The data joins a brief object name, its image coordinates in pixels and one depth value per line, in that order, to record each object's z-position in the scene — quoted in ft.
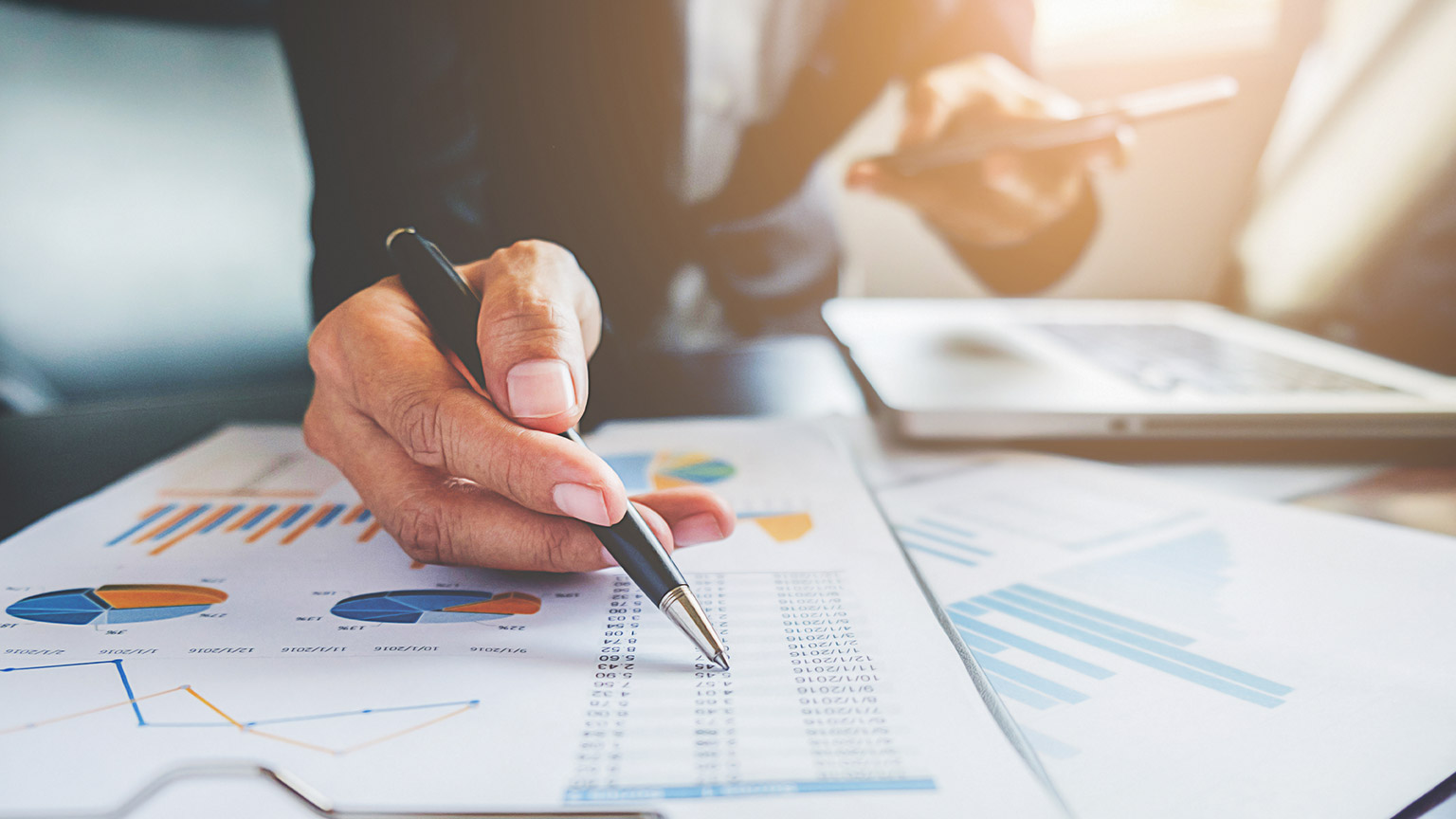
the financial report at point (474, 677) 0.57
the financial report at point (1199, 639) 0.59
